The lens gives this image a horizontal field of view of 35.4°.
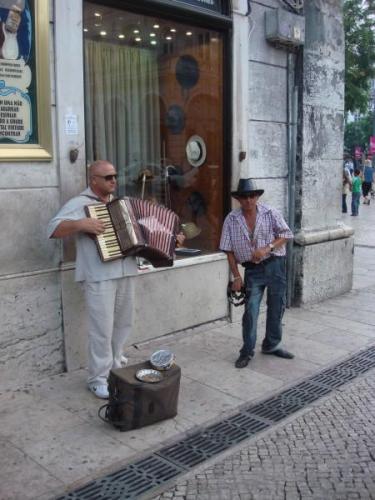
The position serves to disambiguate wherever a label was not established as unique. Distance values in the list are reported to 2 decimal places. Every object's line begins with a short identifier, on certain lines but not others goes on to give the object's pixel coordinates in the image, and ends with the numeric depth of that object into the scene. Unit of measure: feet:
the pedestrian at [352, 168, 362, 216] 59.67
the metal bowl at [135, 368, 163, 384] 12.73
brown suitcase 12.55
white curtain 17.72
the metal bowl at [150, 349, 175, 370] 13.12
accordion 13.71
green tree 61.82
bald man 13.99
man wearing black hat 16.58
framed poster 14.43
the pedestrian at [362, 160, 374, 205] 76.54
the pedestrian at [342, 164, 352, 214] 63.69
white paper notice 15.53
